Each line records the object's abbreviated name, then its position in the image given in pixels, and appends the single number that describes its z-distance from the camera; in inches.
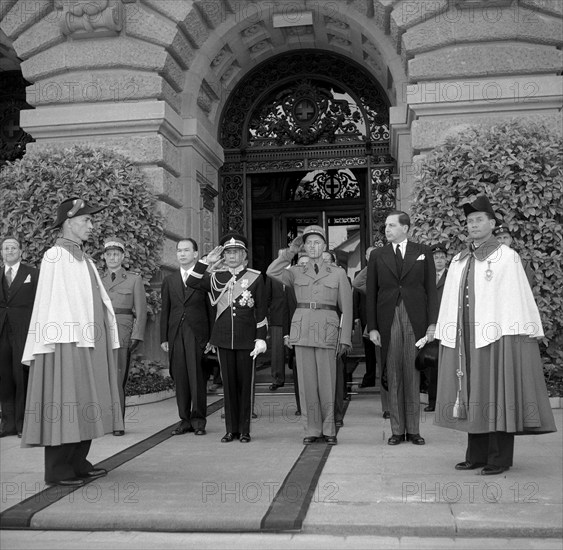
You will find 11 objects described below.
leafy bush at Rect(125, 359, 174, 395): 409.7
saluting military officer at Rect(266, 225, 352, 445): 288.7
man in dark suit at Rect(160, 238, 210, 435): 316.8
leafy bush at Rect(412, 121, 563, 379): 363.6
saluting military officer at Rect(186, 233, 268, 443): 297.3
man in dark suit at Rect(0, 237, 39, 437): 332.8
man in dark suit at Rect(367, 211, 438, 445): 286.8
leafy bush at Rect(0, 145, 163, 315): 402.6
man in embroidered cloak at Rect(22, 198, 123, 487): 221.3
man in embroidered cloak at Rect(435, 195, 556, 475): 229.6
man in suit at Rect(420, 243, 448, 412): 362.3
